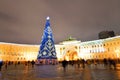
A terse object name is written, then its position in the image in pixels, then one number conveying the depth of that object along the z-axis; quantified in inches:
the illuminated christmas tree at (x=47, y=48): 866.3
